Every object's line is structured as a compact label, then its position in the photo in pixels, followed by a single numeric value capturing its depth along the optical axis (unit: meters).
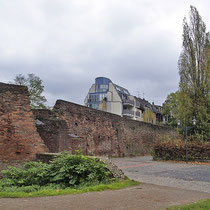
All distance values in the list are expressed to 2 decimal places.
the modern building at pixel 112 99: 58.56
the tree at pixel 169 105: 55.06
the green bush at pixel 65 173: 7.70
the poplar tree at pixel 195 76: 20.17
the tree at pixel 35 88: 34.41
